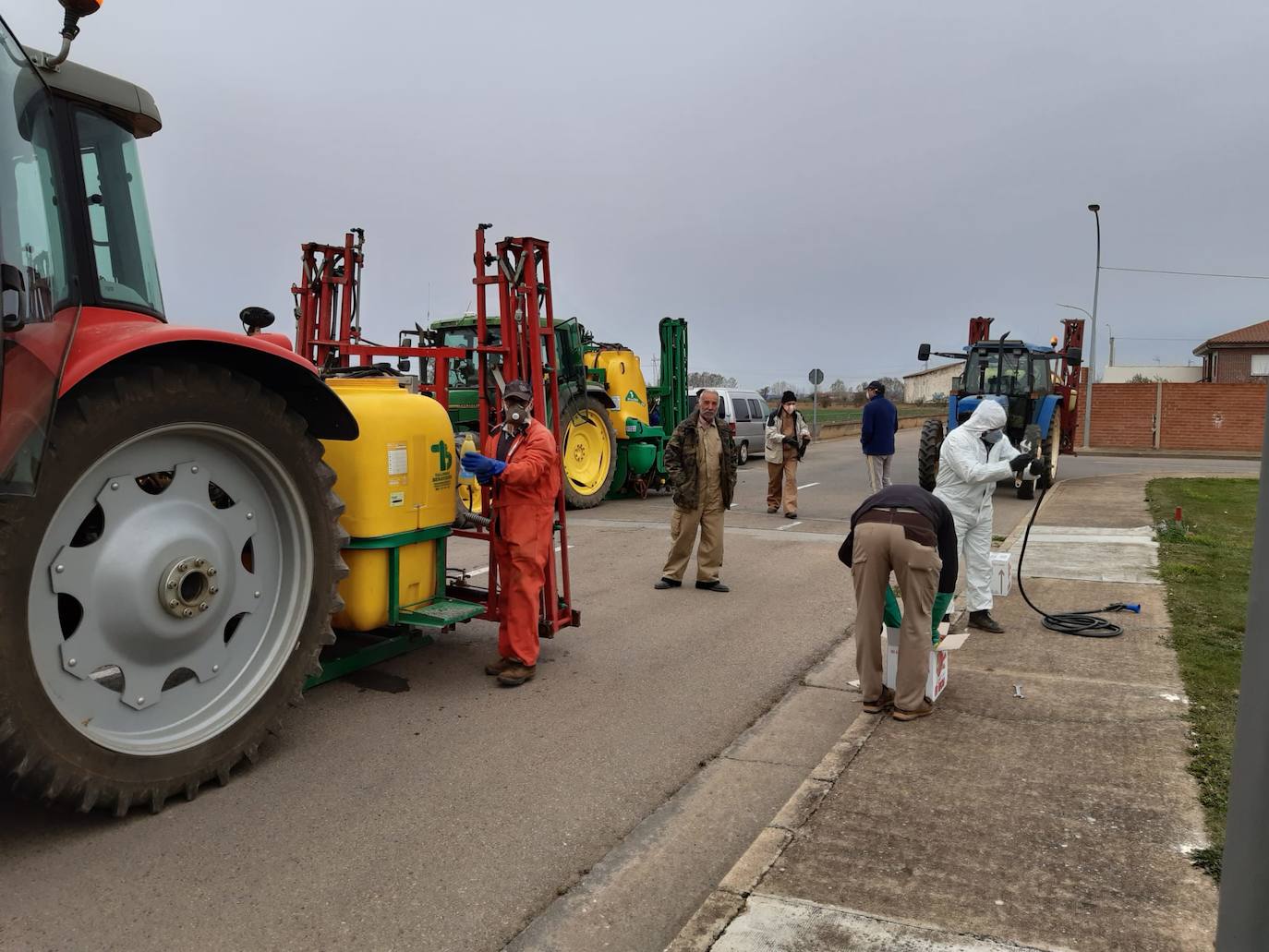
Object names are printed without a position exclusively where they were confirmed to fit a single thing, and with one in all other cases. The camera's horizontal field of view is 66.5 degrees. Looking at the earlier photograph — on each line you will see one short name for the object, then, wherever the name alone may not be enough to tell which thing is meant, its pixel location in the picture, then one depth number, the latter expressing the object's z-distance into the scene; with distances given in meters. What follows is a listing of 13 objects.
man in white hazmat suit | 6.77
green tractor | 13.87
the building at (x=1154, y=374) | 73.50
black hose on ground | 6.79
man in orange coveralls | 5.59
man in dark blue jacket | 13.61
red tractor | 3.20
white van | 23.92
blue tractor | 16.92
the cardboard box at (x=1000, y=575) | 6.95
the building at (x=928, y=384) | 92.75
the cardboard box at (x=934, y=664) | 5.14
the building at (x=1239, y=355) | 53.25
